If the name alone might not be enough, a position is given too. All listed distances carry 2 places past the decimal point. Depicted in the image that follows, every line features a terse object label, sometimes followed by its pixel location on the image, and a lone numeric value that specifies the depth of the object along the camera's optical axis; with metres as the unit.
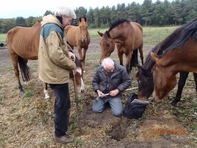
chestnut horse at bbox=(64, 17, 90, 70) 8.03
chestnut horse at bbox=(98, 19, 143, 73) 5.70
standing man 2.58
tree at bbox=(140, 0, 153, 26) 51.53
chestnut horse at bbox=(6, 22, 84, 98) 4.99
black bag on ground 3.58
